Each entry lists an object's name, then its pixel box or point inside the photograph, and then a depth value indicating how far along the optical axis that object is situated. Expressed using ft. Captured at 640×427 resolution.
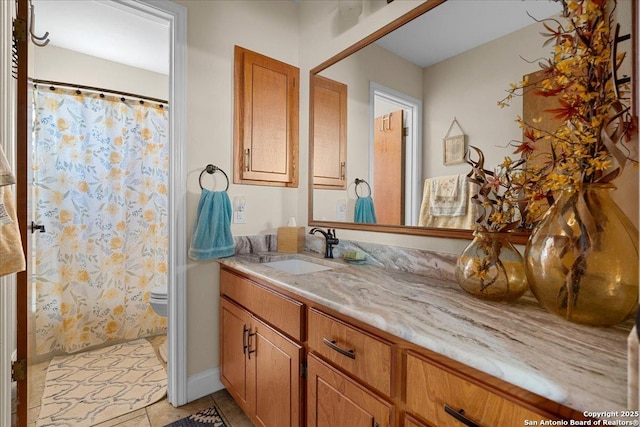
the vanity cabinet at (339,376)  2.08
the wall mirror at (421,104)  3.66
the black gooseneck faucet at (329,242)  5.84
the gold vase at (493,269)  3.07
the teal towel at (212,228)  5.61
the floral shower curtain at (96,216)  7.31
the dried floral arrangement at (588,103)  2.35
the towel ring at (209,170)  5.90
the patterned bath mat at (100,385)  5.46
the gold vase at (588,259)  2.27
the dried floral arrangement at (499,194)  3.21
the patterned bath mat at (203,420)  5.15
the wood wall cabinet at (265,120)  6.29
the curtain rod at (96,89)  7.30
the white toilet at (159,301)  7.23
